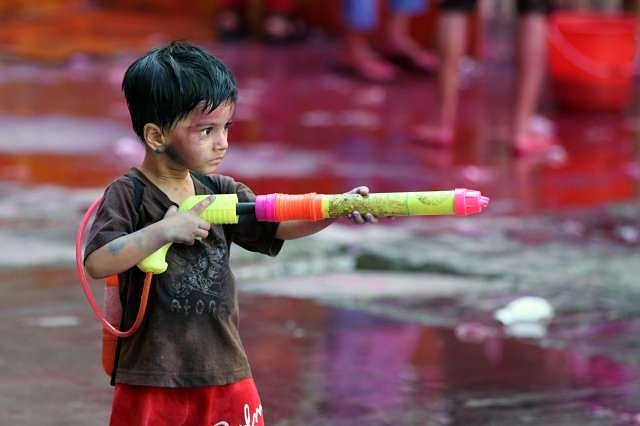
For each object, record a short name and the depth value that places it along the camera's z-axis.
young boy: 6.13
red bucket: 21.23
